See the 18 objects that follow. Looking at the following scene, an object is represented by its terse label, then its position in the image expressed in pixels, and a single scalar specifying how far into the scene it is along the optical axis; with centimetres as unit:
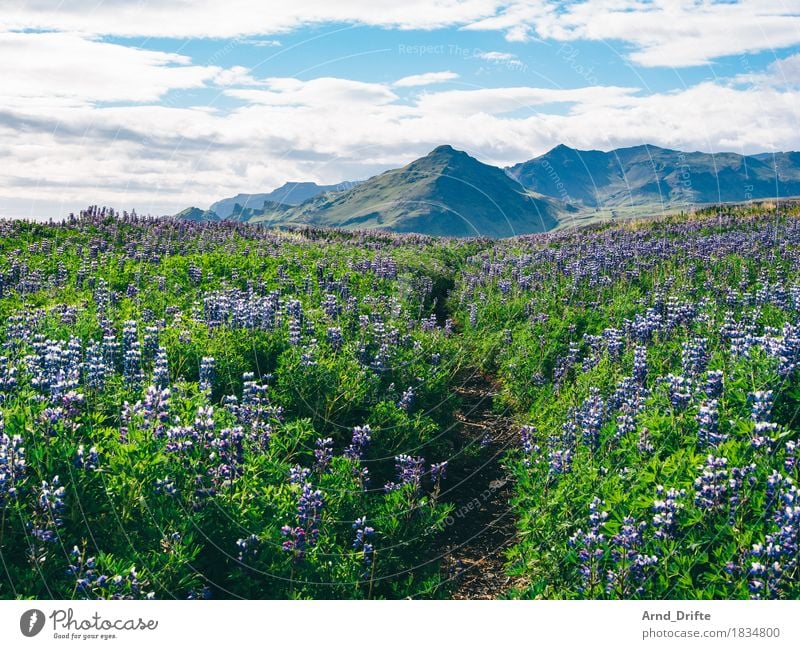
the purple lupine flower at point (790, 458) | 454
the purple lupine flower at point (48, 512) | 389
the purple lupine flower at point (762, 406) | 506
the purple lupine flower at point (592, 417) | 645
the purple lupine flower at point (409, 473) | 606
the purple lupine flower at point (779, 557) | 382
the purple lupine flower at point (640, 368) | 725
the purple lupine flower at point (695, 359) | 708
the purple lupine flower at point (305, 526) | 470
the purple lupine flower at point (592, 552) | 440
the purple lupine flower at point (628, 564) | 416
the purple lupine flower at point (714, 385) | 580
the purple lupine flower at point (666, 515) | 434
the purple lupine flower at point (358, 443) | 634
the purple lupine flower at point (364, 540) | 508
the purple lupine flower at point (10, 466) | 389
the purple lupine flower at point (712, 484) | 440
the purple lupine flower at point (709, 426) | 510
